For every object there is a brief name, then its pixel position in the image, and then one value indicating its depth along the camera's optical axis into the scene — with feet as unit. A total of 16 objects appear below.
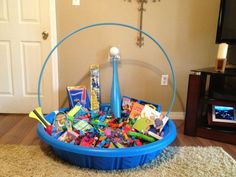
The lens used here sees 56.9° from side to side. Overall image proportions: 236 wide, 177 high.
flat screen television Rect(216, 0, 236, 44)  5.96
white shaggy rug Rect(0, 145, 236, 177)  4.07
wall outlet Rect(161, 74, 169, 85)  7.23
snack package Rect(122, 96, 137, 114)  6.43
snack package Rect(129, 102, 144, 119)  5.72
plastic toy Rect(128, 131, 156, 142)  4.72
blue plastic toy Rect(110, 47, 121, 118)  6.40
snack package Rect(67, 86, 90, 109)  6.39
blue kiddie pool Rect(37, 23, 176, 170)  3.83
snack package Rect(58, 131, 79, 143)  4.58
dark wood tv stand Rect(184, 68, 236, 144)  5.61
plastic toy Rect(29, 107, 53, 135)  4.78
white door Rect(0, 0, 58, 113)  6.82
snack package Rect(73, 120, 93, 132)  5.02
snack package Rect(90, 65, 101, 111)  6.84
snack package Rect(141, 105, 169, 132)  5.00
